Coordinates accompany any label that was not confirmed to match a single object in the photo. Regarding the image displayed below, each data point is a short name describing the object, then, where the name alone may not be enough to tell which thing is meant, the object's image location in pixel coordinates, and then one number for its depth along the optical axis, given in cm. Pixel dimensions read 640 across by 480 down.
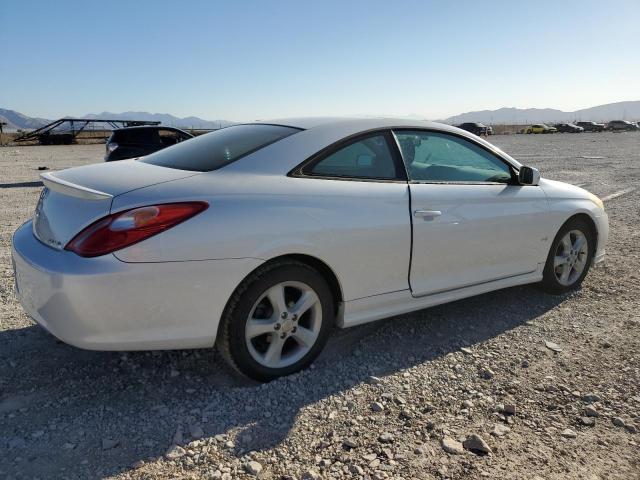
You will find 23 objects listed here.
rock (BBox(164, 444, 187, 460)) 231
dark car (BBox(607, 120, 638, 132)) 7694
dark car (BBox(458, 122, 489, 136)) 4666
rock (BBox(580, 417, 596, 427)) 262
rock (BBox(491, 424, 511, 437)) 252
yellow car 6669
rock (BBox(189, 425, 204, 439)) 247
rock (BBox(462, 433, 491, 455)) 239
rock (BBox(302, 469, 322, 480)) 219
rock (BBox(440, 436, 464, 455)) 238
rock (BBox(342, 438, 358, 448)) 240
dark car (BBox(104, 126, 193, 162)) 1145
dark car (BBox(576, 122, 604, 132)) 7305
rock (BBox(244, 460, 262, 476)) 221
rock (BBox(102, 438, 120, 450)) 236
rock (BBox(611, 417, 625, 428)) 262
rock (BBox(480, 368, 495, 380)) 307
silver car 247
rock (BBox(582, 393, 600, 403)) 284
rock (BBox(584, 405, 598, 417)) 270
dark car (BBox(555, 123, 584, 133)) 6750
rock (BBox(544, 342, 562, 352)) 346
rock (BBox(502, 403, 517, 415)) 270
